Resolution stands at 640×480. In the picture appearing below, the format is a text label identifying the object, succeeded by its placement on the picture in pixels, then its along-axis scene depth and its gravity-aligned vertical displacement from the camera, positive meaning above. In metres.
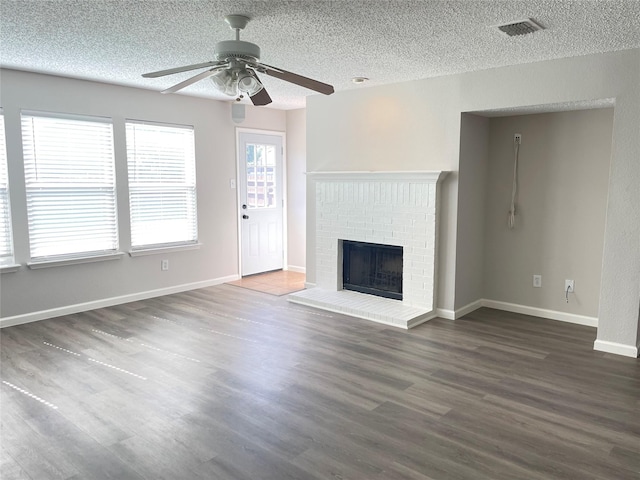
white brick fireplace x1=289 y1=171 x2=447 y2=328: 4.64 -0.51
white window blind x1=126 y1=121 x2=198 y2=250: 5.31 -0.02
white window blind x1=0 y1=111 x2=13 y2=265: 4.32 -0.28
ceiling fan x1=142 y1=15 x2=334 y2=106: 2.78 +0.67
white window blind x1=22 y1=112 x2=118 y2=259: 4.53 -0.02
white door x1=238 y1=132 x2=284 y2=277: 6.55 -0.26
